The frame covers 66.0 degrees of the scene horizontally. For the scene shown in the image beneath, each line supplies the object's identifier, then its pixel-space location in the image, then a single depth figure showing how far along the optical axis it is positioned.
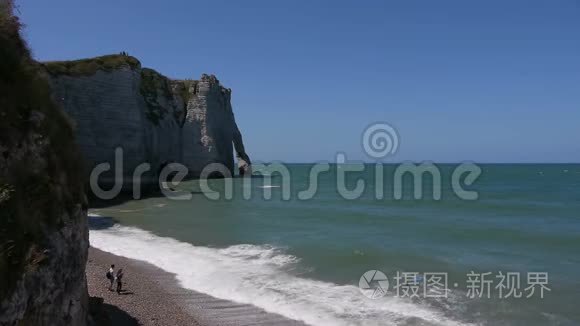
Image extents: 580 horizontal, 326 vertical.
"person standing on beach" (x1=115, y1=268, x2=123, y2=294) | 14.82
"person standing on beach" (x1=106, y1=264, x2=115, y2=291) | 14.97
